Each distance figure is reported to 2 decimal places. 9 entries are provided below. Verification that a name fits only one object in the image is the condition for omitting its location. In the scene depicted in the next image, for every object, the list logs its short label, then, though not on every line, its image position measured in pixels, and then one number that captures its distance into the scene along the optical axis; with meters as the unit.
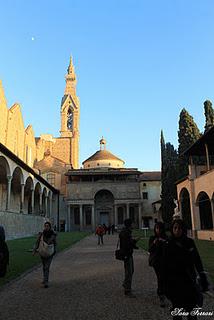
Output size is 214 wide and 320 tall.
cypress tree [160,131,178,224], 27.95
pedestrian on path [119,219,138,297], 5.01
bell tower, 52.42
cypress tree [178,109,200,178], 24.66
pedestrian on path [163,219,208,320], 2.63
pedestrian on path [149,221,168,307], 4.22
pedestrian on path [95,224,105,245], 16.76
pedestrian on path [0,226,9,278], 4.81
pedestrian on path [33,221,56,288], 5.77
